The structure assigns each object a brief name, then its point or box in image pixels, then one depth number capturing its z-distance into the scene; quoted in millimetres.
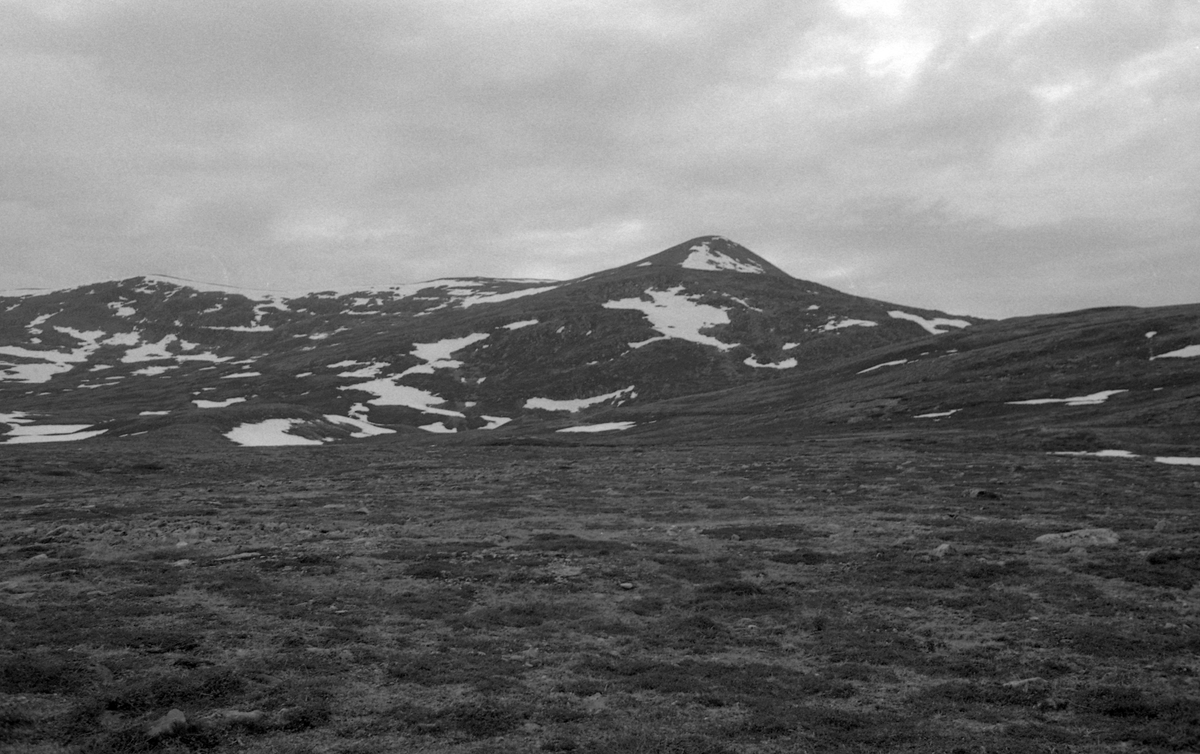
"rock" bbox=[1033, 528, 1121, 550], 25406
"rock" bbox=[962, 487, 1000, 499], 38062
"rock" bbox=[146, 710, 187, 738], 11492
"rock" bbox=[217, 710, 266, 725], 12102
